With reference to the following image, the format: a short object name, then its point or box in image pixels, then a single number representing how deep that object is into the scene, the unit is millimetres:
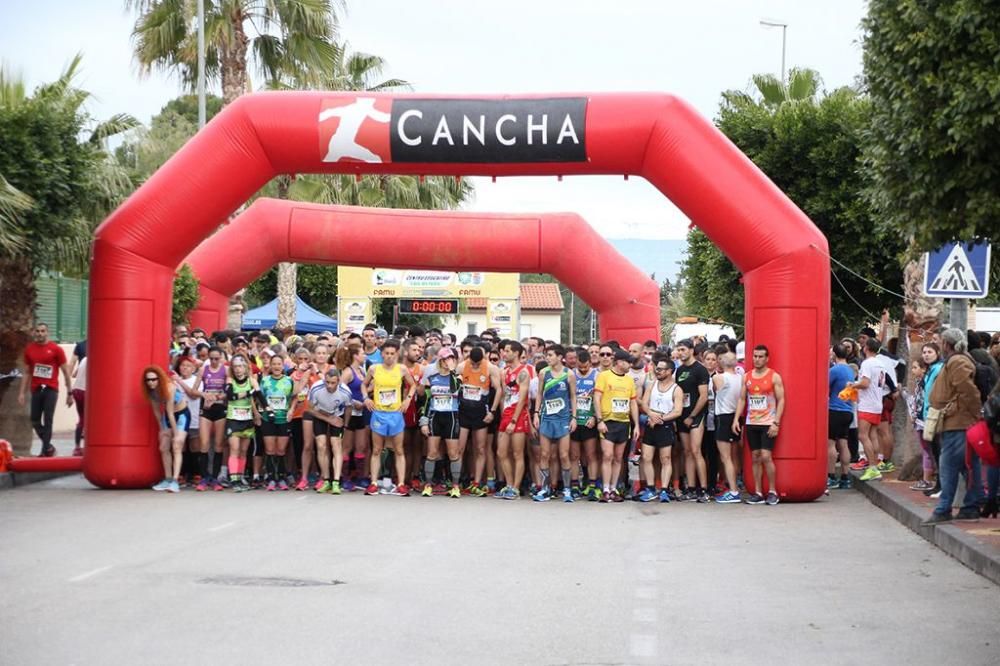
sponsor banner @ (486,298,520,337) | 46531
